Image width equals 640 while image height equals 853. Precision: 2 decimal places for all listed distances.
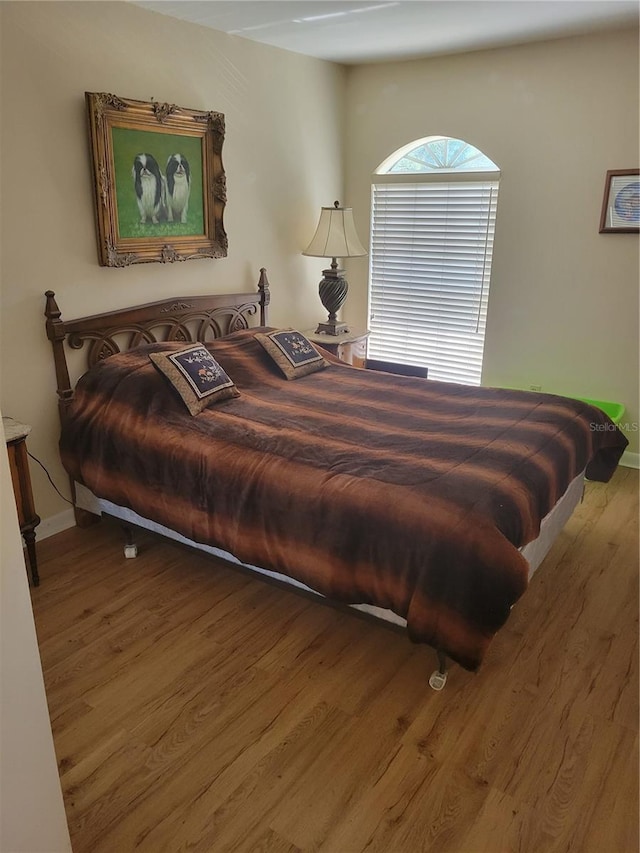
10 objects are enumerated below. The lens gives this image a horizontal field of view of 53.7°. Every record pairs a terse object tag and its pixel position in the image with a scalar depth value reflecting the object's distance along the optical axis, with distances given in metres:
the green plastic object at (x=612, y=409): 3.88
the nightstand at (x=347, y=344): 4.24
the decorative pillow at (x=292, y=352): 3.51
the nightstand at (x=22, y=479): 2.51
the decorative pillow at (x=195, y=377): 2.88
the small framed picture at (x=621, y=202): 3.67
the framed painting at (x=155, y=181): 3.00
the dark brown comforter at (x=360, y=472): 1.98
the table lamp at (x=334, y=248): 4.21
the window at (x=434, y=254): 4.29
